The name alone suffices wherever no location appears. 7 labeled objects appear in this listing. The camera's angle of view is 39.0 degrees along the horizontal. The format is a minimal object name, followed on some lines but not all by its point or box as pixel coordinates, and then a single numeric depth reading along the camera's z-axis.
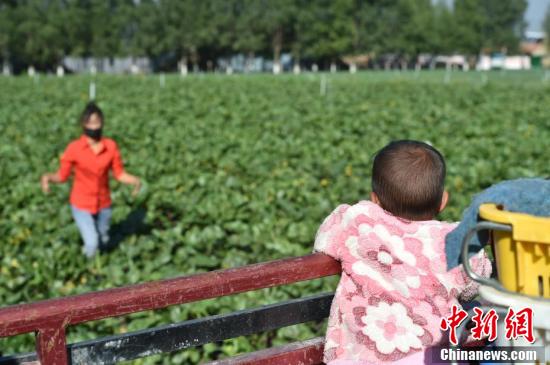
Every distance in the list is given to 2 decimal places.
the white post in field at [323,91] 25.39
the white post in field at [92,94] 21.75
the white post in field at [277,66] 84.94
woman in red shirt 5.87
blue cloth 1.81
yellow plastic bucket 1.65
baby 2.25
